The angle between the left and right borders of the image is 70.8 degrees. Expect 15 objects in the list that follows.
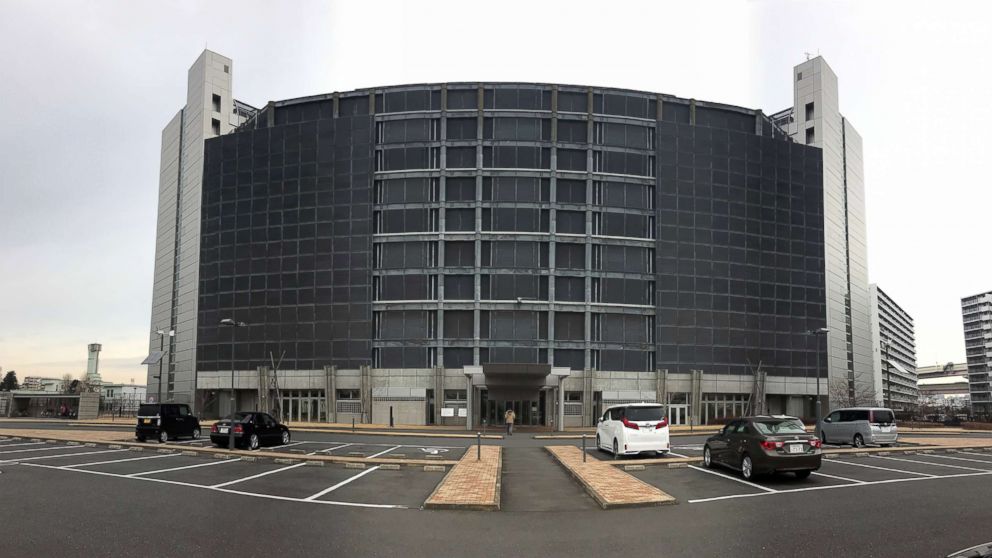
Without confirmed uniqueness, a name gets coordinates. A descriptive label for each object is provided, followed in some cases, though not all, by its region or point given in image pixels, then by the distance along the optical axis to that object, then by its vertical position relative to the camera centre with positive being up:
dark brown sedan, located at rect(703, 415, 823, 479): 17.73 -2.20
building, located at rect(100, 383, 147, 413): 107.23 -7.60
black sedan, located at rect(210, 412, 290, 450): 28.33 -3.03
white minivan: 24.48 -2.41
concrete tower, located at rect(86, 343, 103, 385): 129.25 -1.54
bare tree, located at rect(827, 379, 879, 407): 77.31 -3.68
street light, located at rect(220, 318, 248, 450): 27.48 -3.15
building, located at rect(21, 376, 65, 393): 157.50 -7.11
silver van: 31.81 -2.93
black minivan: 32.78 -3.12
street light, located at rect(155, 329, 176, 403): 80.80 +2.37
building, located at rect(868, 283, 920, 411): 146.62 +5.53
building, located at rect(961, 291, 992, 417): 162.88 +4.85
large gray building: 64.81 +9.75
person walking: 47.31 -4.08
